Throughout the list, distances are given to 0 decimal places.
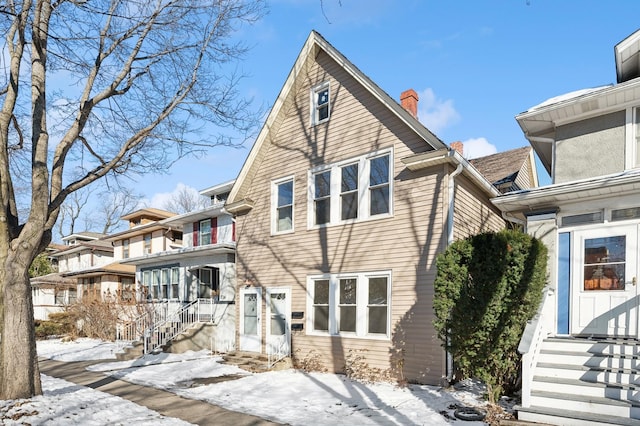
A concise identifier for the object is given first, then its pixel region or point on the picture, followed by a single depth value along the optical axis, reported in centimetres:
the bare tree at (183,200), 5016
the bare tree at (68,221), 4544
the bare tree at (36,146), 797
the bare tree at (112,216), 4702
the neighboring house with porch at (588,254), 692
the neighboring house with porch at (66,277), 3019
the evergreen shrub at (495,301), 771
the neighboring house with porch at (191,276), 1653
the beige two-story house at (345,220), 1044
